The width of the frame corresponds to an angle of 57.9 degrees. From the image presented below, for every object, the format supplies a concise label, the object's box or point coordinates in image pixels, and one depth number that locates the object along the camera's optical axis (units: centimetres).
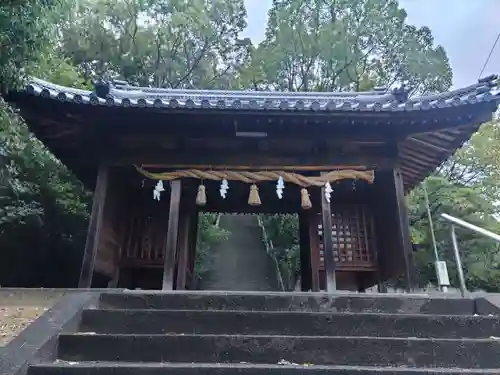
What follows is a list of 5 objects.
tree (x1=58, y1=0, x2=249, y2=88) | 1742
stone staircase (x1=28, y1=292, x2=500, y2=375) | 315
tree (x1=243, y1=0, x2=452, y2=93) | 1745
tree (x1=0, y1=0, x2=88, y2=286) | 841
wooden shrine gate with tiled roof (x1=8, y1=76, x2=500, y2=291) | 600
